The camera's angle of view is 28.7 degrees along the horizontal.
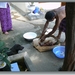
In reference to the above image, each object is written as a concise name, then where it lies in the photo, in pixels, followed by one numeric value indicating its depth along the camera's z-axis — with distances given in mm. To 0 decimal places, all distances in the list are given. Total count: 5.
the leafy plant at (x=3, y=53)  1205
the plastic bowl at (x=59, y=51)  2299
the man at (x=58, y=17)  2328
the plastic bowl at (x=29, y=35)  2801
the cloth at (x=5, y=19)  3081
